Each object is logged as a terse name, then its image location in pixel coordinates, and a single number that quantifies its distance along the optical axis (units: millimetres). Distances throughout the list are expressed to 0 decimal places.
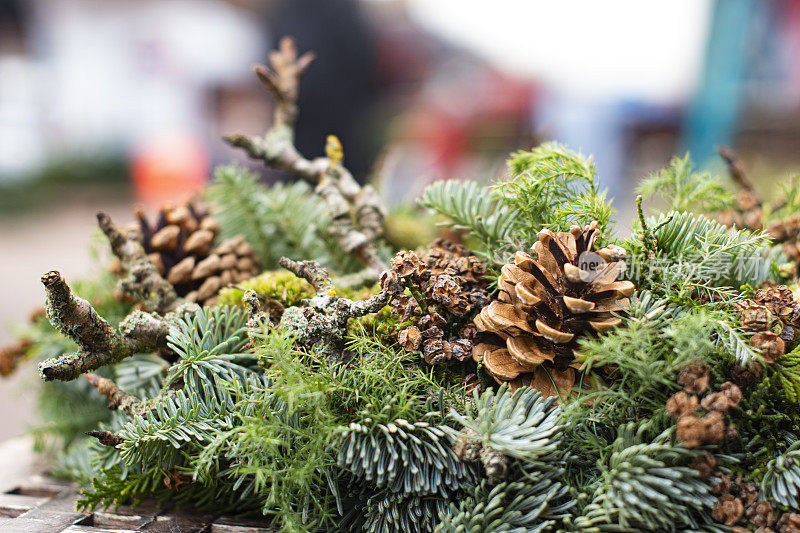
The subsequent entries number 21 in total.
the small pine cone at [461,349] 469
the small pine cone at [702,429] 371
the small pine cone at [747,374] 412
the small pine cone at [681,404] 385
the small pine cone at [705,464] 385
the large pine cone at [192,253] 621
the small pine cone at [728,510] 388
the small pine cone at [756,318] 418
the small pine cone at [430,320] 470
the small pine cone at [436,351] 458
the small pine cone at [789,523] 383
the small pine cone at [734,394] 392
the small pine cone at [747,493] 399
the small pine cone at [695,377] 388
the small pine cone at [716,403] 379
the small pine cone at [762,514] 392
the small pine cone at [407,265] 470
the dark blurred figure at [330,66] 1951
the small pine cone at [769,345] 401
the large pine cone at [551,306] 437
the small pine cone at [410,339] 459
